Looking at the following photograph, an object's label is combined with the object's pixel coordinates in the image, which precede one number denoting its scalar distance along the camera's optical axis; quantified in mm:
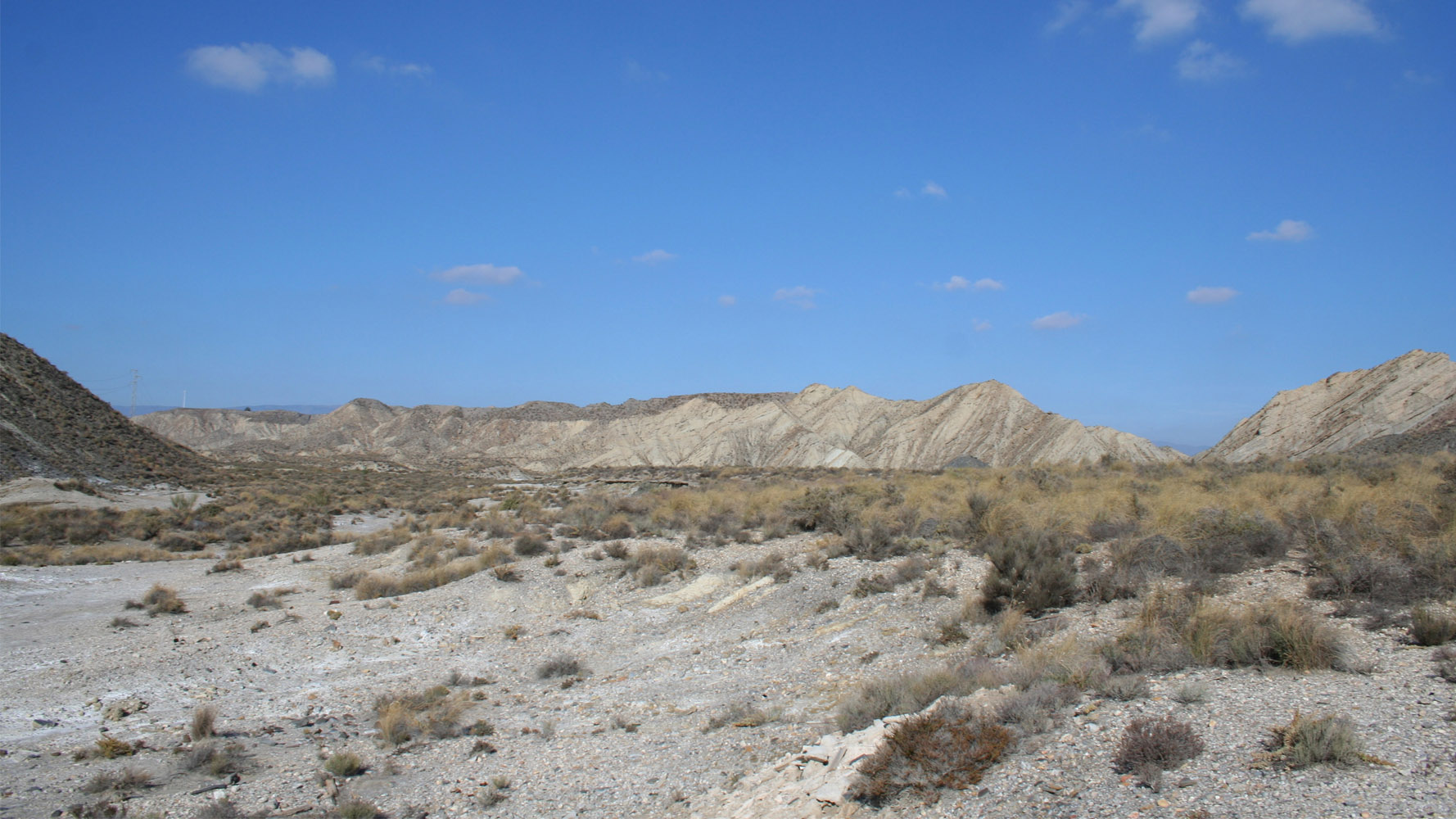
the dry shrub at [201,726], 9094
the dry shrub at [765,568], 14898
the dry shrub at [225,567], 19125
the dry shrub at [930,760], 6023
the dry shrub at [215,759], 8266
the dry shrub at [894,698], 7719
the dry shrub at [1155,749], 5598
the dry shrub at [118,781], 7539
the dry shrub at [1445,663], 6375
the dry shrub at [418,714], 9492
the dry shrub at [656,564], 15820
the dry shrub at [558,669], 11898
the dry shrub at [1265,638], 7027
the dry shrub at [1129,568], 10086
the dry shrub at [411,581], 16594
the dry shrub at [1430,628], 7183
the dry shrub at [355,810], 7246
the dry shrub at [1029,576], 10328
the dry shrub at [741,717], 8766
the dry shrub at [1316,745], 5238
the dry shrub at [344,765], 8336
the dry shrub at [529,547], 19000
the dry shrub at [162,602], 15016
